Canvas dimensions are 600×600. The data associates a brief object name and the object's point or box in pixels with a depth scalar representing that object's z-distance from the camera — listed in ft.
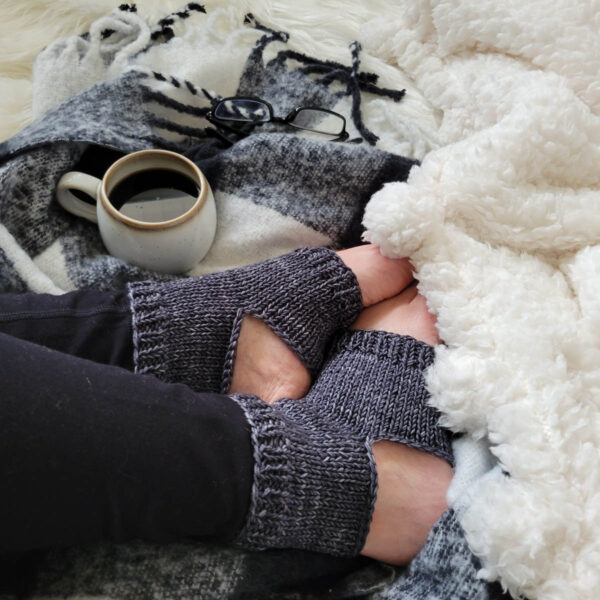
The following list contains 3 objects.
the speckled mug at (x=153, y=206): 2.27
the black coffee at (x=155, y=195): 2.35
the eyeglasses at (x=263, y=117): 2.77
